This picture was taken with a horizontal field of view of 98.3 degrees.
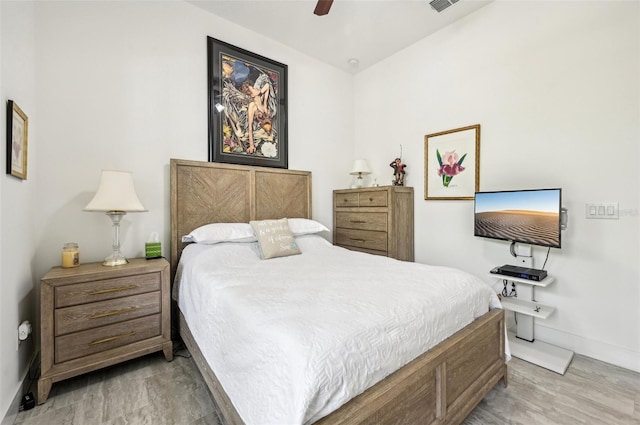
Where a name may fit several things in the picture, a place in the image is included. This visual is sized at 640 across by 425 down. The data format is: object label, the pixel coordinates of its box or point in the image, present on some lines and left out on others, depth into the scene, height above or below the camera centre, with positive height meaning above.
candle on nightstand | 1.88 -0.33
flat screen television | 2.00 -0.04
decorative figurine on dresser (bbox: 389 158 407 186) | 3.24 +0.46
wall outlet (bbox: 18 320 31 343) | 1.60 -0.72
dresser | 2.95 -0.12
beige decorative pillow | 2.27 -0.25
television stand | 1.98 -1.03
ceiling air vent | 2.49 +1.89
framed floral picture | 2.71 +0.48
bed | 0.99 -0.64
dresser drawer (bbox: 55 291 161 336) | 1.66 -0.67
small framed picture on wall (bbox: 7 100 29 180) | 1.47 +0.39
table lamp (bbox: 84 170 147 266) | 1.87 +0.06
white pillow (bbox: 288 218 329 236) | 2.75 -0.18
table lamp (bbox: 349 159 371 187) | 3.51 +0.54
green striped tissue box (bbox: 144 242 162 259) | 2.20 -0.33
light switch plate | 1.99 +0.01
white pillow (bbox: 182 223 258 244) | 2.28 -0.21
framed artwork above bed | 2.71 +1.07
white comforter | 0.87 -0.46
